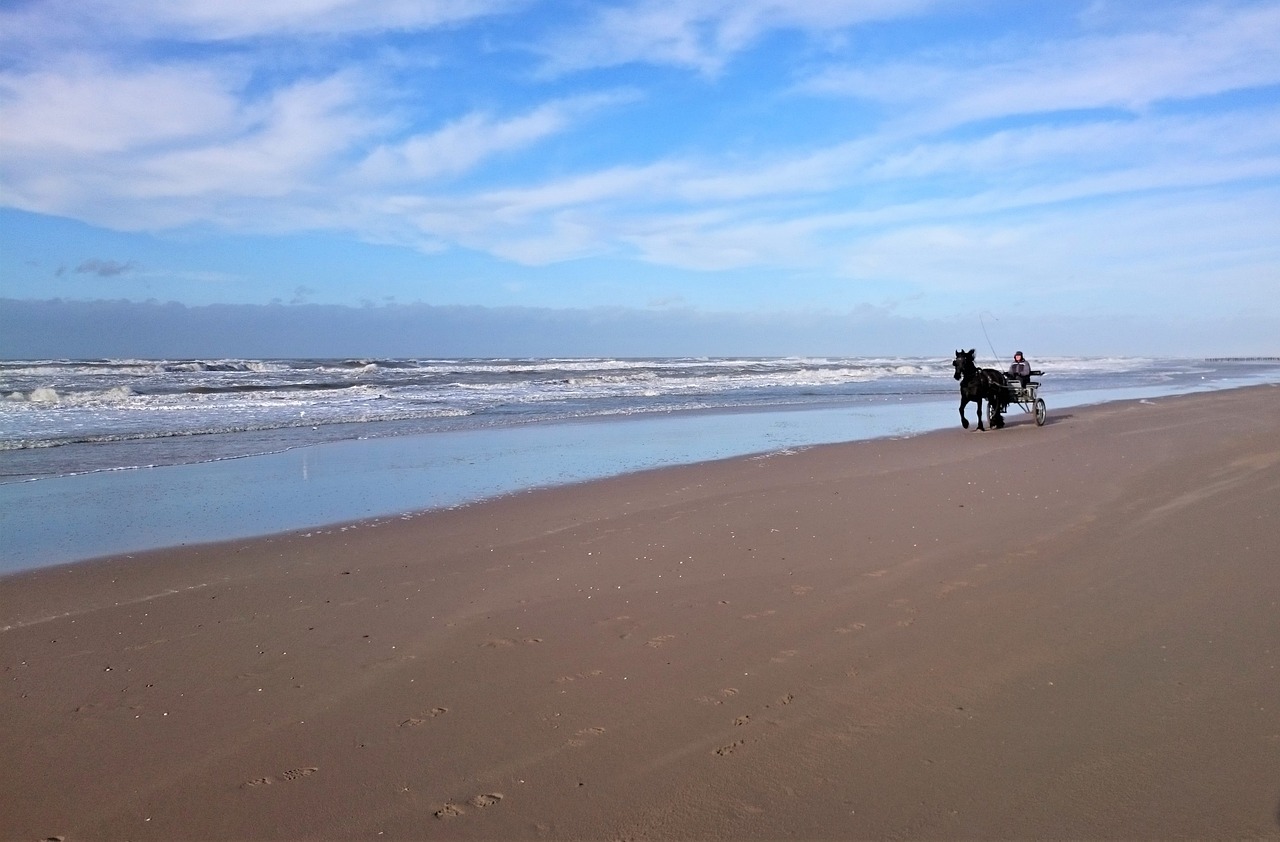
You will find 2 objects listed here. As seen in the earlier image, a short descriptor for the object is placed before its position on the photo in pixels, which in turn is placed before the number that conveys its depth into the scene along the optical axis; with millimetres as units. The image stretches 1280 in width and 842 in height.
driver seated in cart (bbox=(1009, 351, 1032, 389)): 17984
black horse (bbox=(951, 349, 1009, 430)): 17141
